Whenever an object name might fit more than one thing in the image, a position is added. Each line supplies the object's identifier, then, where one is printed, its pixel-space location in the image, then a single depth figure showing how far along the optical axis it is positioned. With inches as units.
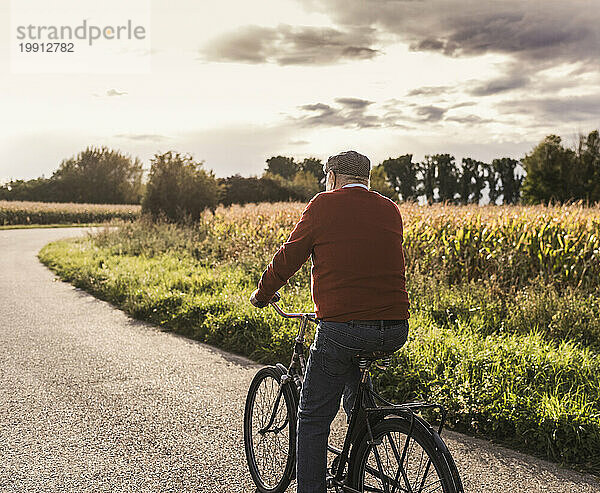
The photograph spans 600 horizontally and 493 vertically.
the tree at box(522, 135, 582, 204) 1435.8
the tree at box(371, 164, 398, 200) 1362.0
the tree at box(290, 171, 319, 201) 1413.8
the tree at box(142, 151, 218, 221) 772.6
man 114.8
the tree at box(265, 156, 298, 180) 2181.8
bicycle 104.4
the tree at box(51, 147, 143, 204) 2736.2
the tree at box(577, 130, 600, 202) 1418.6
